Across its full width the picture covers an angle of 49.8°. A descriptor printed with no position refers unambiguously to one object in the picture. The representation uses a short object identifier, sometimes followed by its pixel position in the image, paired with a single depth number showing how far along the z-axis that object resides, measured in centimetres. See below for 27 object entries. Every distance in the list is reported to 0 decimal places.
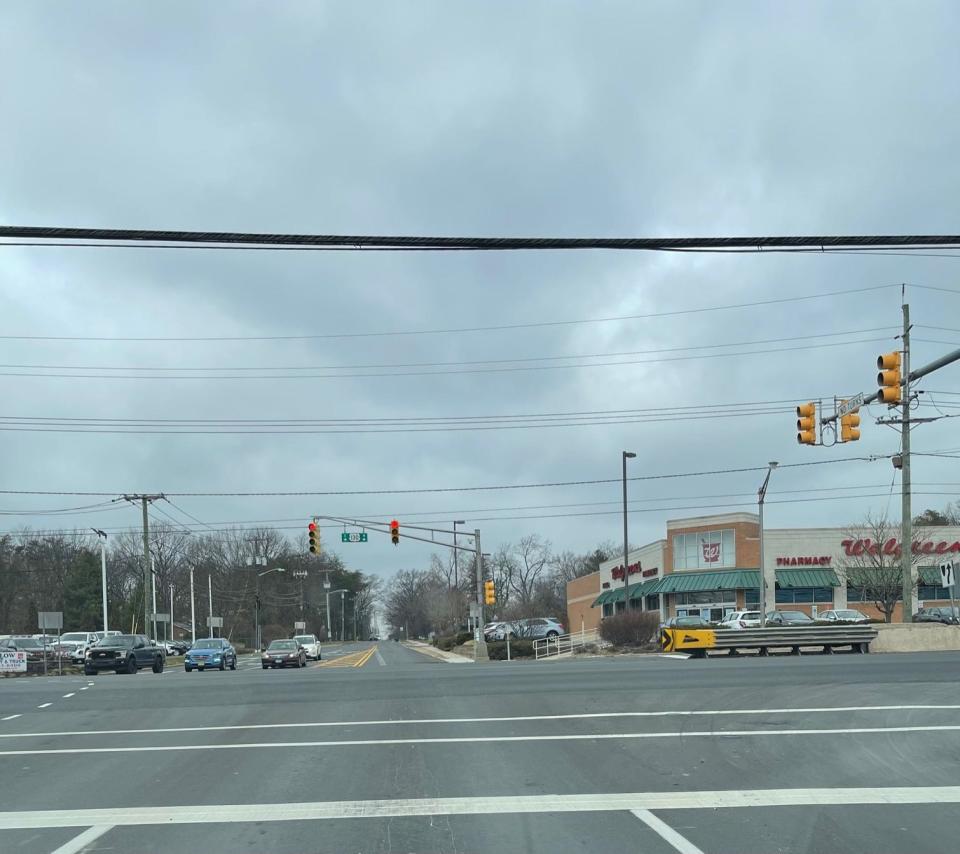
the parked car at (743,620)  5069
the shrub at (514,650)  5472
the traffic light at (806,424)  2311
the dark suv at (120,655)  4284
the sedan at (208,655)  4662
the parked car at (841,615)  5369
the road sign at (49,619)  4397
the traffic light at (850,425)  2253
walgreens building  6750
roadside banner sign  4734
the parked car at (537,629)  6425
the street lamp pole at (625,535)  5072
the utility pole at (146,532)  5903
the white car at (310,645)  5919
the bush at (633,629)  4838
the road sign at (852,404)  2309
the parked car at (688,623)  4291
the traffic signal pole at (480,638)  5019
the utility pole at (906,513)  3700
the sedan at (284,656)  4797
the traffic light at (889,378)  1875
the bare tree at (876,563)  6284
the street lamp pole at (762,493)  4869
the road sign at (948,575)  3241
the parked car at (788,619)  4735
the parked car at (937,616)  4992
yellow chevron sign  3631
